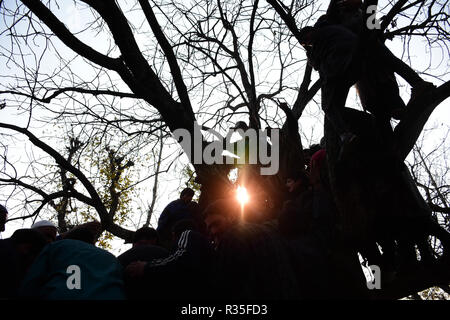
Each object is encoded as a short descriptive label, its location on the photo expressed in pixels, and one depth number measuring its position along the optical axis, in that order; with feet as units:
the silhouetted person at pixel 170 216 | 13.15
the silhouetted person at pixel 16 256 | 6.54
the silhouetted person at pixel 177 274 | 5.72
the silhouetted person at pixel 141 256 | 5.73
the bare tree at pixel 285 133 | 5.95
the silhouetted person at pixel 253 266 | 5.32
